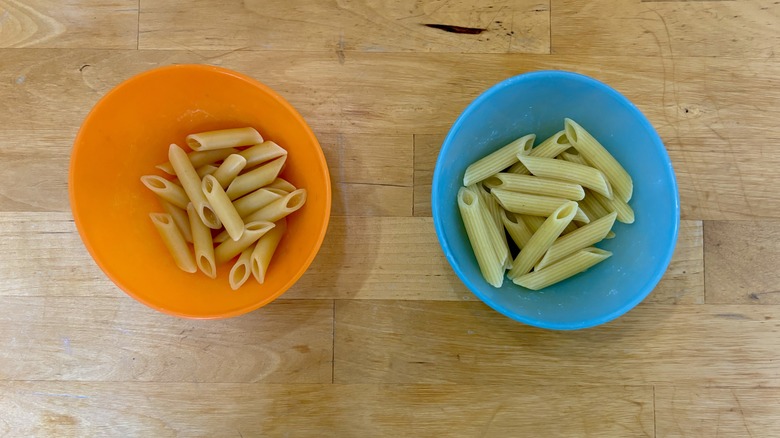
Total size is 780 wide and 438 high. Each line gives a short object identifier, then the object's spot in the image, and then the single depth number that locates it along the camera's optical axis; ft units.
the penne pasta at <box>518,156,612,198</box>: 1.02
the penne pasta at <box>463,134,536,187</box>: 1.04
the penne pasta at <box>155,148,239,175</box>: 1.08
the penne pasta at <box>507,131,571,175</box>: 1.06
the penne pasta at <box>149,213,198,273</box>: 1.03
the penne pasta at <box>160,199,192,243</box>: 1.08
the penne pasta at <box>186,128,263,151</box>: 1.04
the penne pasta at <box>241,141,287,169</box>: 1.05
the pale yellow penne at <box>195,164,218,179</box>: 1.08
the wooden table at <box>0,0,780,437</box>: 1.14
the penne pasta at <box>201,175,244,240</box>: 1.00
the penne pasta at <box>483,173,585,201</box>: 1.02
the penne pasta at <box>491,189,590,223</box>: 1.03
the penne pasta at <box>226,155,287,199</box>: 1.04
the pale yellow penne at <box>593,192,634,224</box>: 1.05
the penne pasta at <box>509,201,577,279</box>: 1.00
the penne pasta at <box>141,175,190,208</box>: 1.03
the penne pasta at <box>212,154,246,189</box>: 1.03
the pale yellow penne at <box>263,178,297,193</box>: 1.08
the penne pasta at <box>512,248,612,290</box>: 1.02
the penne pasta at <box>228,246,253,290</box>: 1.03
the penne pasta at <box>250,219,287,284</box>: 1.02
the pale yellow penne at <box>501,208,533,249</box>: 1.07
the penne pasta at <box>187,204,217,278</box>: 1.04
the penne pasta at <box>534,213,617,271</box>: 1.02
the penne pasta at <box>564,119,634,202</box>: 1.03
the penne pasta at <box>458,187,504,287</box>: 1.00
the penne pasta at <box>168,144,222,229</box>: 1.03
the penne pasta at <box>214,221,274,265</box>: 1.02
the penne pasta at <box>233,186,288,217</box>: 1.04
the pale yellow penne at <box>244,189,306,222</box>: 1.03
